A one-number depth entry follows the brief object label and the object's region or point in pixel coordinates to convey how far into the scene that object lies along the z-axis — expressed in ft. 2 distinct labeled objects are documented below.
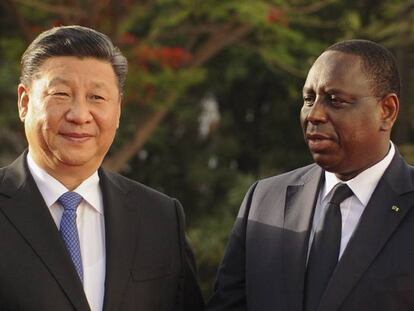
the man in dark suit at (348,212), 22.09
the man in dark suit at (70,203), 22.12
